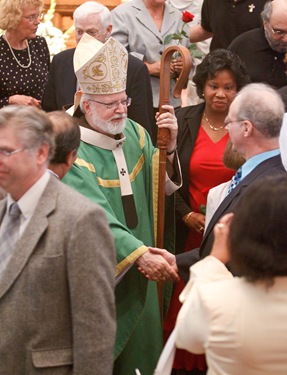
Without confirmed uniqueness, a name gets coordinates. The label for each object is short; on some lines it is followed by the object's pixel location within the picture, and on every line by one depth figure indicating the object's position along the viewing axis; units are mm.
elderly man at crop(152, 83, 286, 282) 8263
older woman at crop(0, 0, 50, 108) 11939
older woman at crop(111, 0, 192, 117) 12903
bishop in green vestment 9220
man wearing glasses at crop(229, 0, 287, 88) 11278
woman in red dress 10595
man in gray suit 6353
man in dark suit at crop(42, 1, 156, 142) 11719
